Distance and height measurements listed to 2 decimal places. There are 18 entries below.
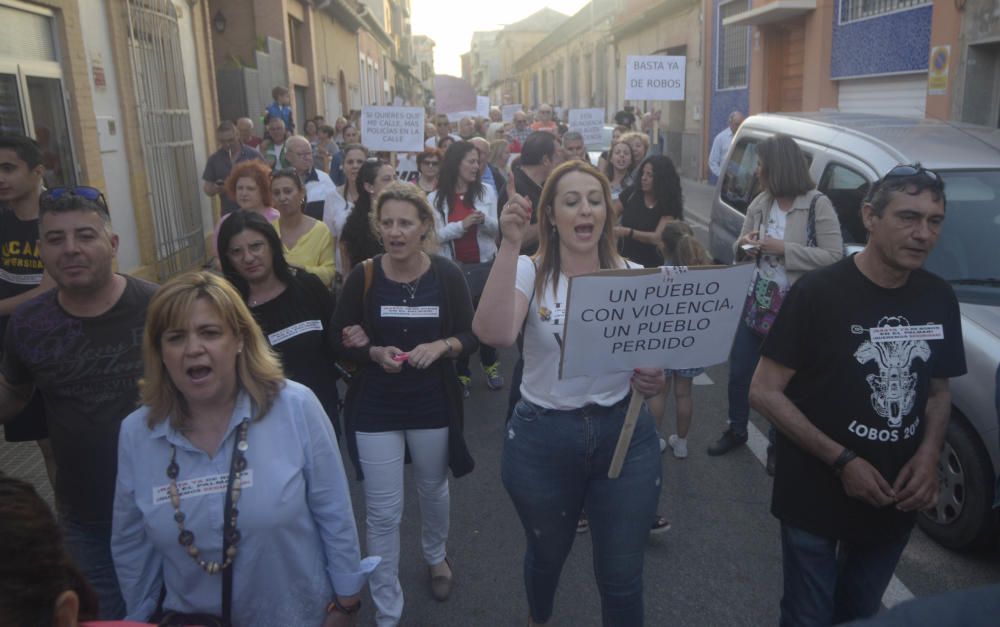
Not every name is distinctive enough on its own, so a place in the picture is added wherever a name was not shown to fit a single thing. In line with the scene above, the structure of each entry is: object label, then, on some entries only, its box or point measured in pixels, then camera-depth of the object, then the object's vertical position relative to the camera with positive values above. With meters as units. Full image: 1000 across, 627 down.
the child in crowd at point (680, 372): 4.61 -1.46
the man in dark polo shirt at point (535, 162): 6.74 -0.29
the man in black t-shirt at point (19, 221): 3.62 -0.34
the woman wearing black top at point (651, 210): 6.04 -0.65
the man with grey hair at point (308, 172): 7.04 -0.33
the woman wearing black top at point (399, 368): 3.37 -0.98
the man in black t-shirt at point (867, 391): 2.51 -0.87
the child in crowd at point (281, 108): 13.75 +0.49
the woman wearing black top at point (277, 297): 3.41 -0.68
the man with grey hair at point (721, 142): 13.61 -0.36
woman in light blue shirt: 2.13 -0.89
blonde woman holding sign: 2.69 -0.99
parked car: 3.63 -0.64
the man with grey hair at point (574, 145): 8.70 -0.21
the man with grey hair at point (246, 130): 11.27 +0.10
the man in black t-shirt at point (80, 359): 2.56 -0.68
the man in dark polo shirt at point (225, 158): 10.05 -0.25
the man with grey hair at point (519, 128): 14.09 -0.01
